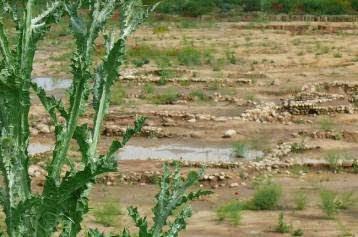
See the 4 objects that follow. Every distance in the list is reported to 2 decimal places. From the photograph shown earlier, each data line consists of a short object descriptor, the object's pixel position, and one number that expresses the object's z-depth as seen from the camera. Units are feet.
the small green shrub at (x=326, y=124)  56.56
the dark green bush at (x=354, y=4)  174.40
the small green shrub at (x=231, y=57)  97.33
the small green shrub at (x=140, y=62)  94.33
